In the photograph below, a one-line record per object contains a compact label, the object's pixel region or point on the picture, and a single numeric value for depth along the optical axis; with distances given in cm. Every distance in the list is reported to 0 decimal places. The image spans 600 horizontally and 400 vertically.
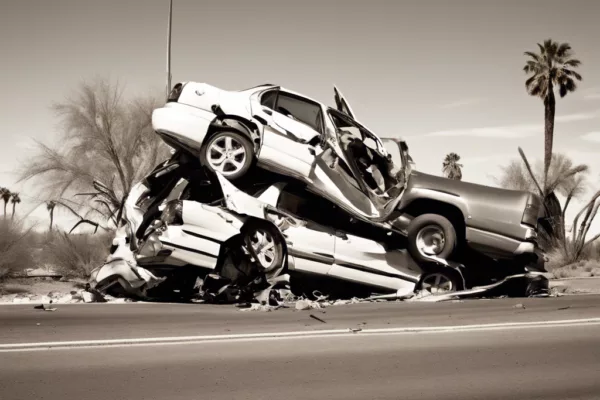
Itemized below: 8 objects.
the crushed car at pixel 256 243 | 995
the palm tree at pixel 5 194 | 7375
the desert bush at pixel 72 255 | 1856
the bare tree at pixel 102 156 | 2281
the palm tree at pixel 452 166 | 4204
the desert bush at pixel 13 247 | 1652
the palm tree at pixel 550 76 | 3281
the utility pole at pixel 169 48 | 1859
